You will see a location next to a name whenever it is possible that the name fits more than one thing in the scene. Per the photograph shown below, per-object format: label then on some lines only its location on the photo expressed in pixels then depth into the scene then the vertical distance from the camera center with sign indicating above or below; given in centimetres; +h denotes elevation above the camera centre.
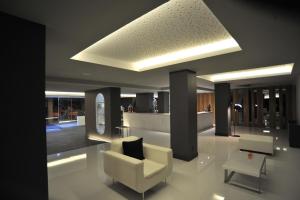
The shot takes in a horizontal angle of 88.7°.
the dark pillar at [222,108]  701 -23
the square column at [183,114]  412 -30
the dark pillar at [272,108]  907 -33
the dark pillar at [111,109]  690 -20
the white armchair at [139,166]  246 -115
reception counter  843 -102
